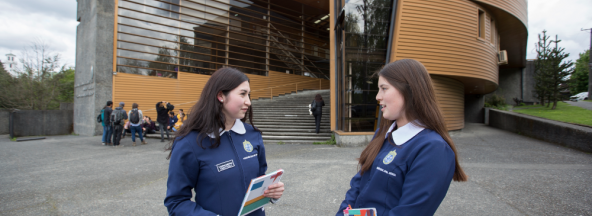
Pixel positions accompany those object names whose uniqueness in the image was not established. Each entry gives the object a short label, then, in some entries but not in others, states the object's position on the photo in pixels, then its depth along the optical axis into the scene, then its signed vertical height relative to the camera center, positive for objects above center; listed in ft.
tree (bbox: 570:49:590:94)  139.28 +20.66
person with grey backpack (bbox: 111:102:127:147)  32.19 -1.12
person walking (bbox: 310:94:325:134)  37.29 +0.72
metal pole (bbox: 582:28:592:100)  71.93 +9.11
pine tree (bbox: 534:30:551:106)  45.39 +7.94
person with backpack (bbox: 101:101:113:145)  33.22 -1.36
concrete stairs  36.76 -1.13
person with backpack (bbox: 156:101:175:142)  35.96 -0.41
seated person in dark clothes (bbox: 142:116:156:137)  40.29 -2.20
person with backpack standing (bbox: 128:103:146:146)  32.73 -1.00
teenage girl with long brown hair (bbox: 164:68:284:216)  4.83 -0.82
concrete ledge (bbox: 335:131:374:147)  30.91 -2.88
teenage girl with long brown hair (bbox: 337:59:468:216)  4.21 -0.68
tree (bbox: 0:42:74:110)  56.70 +5.13
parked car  112.02 +8.13
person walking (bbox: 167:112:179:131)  39.72 -1.03
